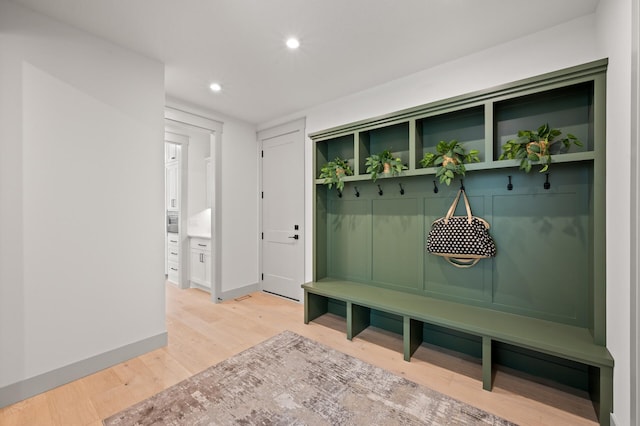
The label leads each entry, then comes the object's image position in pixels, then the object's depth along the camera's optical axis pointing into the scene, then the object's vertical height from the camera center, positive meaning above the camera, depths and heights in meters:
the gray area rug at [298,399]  1.71 -1.31
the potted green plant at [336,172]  3.05 +0.45
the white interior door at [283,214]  3.87 -0.03
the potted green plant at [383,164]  2.62 +0.47
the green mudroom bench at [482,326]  1.64 -0.85
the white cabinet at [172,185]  4.86 +0.49
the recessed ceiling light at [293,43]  2.23 +1.42
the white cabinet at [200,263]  4.40 -0.85
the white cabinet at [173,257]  4.89 -0.84
